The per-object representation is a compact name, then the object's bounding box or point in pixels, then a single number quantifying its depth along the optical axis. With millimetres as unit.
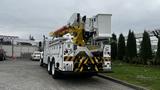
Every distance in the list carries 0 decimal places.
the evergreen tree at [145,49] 11950
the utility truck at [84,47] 6105
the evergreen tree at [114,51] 15578
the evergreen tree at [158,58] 10680
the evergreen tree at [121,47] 14846
